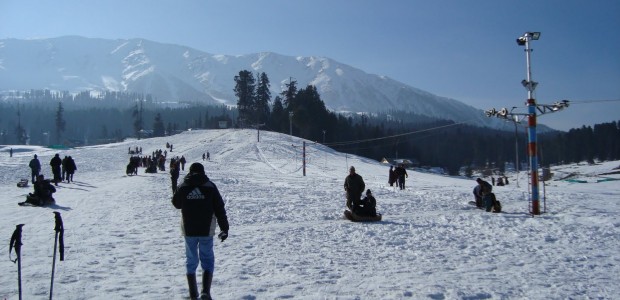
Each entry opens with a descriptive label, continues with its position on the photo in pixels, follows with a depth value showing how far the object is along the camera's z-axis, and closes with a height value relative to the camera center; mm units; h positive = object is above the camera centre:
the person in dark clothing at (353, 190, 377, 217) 13297 -1283
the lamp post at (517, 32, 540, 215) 15180 +1668
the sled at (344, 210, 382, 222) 13109 -1546
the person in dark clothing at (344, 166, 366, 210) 13516 -693
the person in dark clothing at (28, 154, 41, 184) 22953 +71
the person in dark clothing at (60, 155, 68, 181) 24453 -49
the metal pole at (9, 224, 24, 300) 5750 -886
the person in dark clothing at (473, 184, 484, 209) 16734 -1275
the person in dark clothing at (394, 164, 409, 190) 25639 -644
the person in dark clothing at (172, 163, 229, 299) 6059 -721
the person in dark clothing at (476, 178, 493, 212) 15648 -1128
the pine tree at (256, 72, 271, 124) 101362 +15112
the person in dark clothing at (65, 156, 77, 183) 24250 +1
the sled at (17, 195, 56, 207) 15289 -1151
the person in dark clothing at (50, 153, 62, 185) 23078 +11
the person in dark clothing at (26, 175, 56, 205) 15336 -893
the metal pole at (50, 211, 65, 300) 6125 -824
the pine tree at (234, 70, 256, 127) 99312 +15178
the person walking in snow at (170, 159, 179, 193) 20438 -321
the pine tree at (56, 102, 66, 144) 121450 +12298
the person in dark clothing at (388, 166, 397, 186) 26559 -810
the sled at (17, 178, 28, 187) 22144 -756
